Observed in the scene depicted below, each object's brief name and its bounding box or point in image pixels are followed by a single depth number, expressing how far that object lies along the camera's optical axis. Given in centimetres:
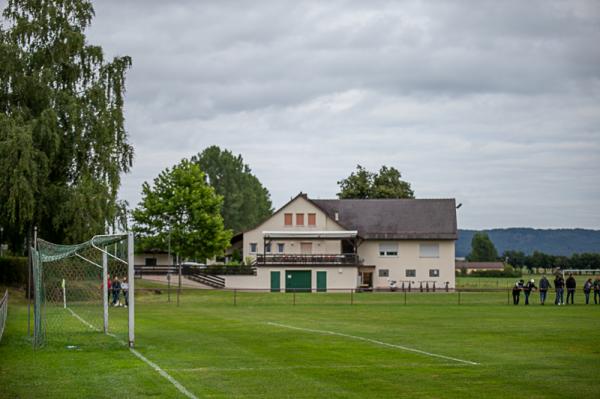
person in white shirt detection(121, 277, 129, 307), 4684
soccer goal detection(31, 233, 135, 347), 2305
